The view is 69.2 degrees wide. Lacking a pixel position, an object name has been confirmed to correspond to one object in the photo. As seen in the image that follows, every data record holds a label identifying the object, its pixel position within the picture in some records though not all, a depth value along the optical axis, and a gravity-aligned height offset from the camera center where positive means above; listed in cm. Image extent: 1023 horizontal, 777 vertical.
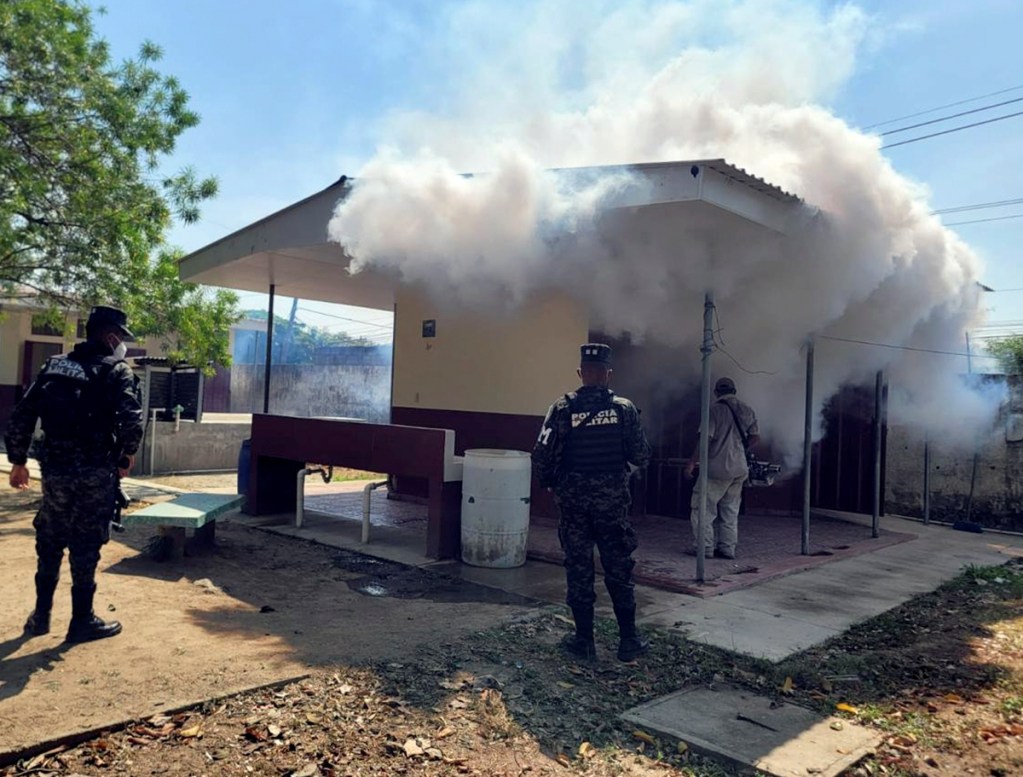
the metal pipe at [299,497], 844 -121
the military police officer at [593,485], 463 -52
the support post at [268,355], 1081 +51
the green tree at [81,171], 944 +284
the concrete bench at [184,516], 625 -111
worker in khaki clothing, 739 -57
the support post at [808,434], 742 -21
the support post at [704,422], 626 -12
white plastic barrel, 674 -99
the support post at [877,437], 884 -25
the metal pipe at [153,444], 1348 -108
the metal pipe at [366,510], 766 -121
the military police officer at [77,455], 444 -45
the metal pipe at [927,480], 1004 -86
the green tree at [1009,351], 1305 +155
